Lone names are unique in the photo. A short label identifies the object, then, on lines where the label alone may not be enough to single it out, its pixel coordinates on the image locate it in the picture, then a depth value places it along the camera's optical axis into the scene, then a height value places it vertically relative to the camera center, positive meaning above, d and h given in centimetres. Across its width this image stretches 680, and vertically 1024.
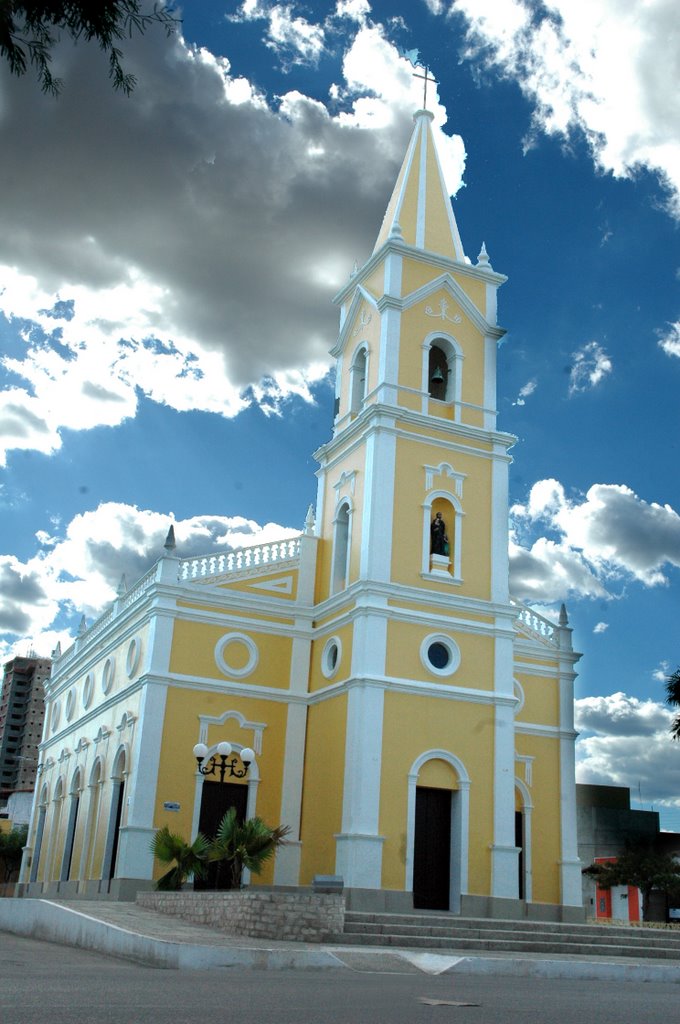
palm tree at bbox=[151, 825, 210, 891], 2141 +29
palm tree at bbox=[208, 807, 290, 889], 1994 +53
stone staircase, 1795 -78
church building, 2531 +517
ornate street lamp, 2148 +229
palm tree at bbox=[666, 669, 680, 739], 3169 +587
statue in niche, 2778 +851
